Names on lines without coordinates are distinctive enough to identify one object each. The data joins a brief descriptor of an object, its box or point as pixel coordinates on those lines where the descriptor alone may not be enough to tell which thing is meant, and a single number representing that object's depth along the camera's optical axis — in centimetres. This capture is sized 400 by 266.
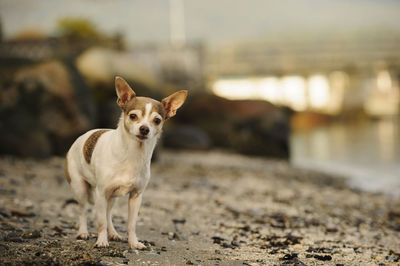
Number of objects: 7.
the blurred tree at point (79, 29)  3159
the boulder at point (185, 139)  1630
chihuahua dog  391
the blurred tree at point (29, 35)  3197
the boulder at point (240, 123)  1669
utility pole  4934
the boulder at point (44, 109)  1027
